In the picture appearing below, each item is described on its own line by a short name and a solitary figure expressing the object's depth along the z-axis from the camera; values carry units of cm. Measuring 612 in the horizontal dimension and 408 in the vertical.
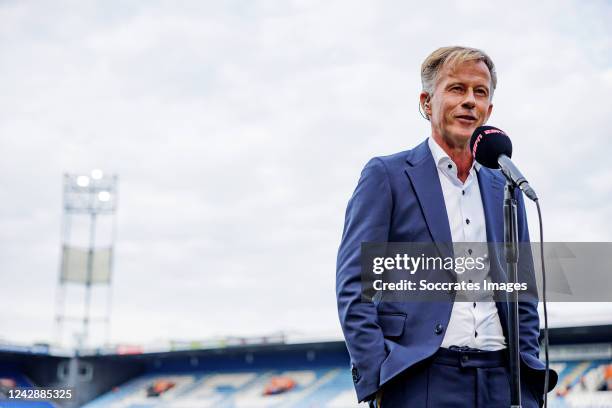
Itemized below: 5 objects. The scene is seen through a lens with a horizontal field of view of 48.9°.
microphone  203
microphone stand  188
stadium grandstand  1628
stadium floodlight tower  2497
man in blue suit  206
